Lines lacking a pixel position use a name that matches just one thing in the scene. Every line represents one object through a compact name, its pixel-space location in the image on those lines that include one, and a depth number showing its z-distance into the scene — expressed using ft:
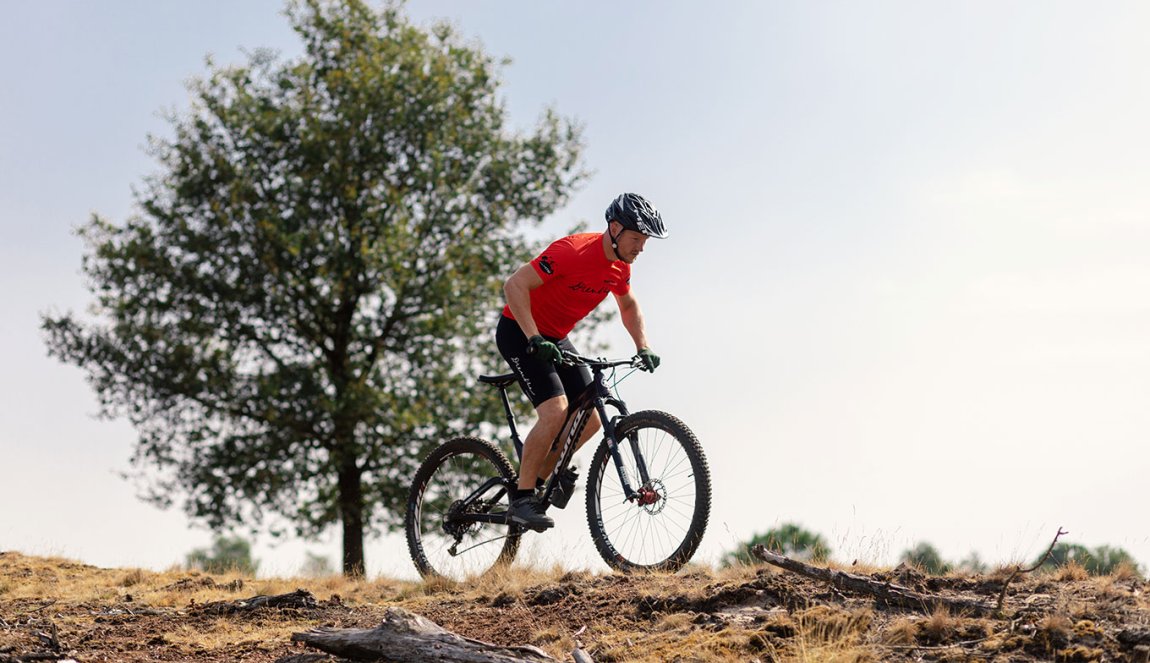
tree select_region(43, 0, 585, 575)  61.72
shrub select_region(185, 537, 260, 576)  37.68
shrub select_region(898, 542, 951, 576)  24.40
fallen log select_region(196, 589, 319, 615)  27.96
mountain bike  25.53
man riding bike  26.50
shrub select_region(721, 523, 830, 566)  25.54
